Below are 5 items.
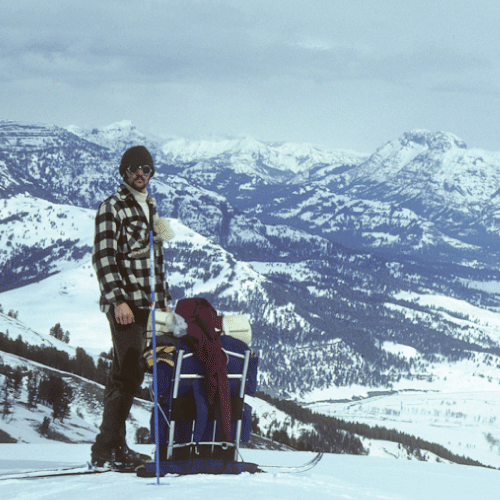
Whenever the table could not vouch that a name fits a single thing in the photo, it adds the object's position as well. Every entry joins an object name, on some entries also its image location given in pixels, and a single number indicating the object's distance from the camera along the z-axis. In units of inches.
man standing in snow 371.2
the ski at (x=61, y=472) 343.0
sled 346.3
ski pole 330.3
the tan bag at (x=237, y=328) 374.6
